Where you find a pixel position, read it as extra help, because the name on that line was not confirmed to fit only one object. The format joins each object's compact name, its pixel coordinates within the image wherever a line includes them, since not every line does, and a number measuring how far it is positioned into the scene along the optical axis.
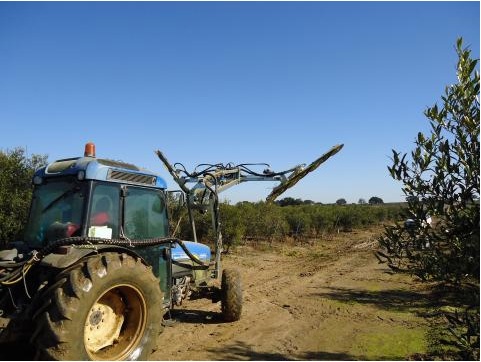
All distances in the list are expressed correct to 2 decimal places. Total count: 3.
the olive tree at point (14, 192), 11.48
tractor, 4.27
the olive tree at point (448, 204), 4.02
